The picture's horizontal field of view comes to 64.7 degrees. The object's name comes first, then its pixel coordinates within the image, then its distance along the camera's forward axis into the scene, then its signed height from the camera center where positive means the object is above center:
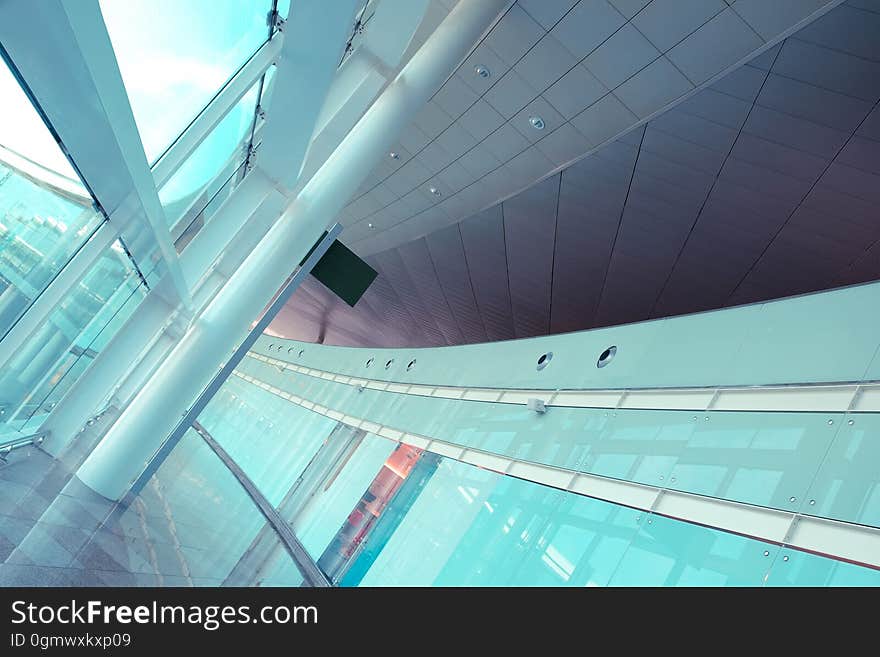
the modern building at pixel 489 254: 4.30 +1.80
